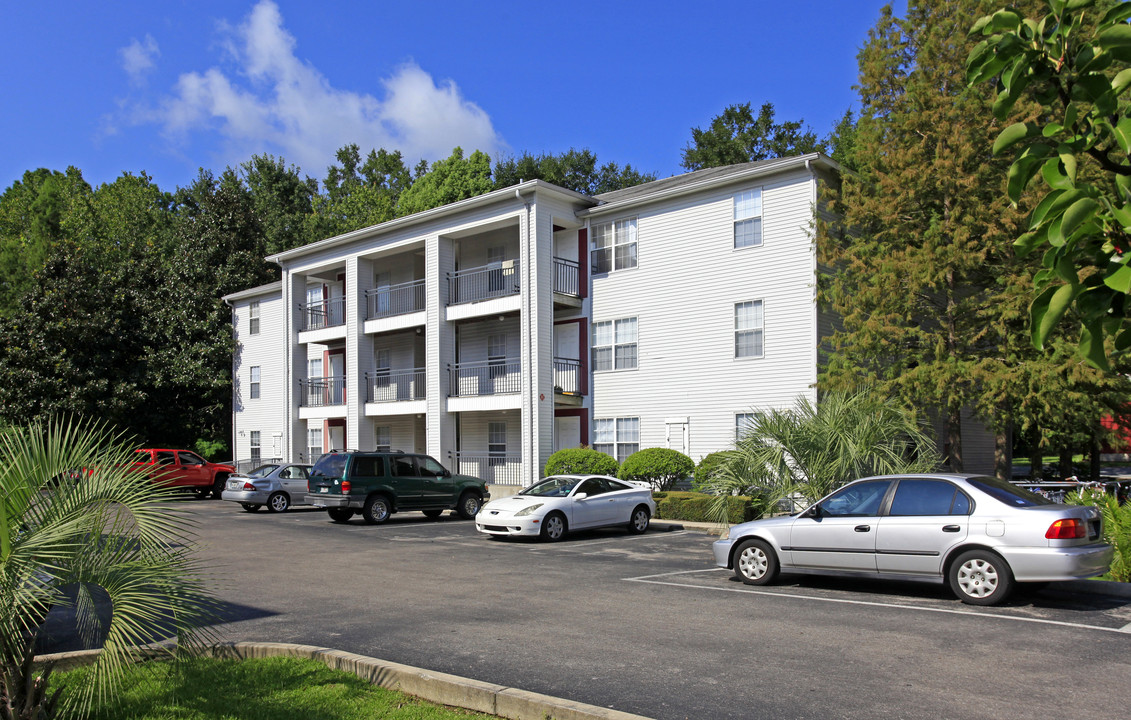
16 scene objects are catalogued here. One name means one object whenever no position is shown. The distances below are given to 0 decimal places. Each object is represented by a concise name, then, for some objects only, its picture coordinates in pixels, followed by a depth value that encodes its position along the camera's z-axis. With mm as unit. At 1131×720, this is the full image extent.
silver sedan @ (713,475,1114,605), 9664
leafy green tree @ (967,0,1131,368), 1762
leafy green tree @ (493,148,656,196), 53938
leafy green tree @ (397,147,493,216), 50625
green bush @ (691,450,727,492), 21656
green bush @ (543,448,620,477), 24578
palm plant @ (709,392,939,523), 16562
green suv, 21641
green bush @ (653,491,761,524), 18906
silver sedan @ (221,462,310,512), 26219
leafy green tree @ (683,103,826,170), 47688
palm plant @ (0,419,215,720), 5066
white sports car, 17734
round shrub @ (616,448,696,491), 23281
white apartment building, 23188
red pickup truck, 32344
